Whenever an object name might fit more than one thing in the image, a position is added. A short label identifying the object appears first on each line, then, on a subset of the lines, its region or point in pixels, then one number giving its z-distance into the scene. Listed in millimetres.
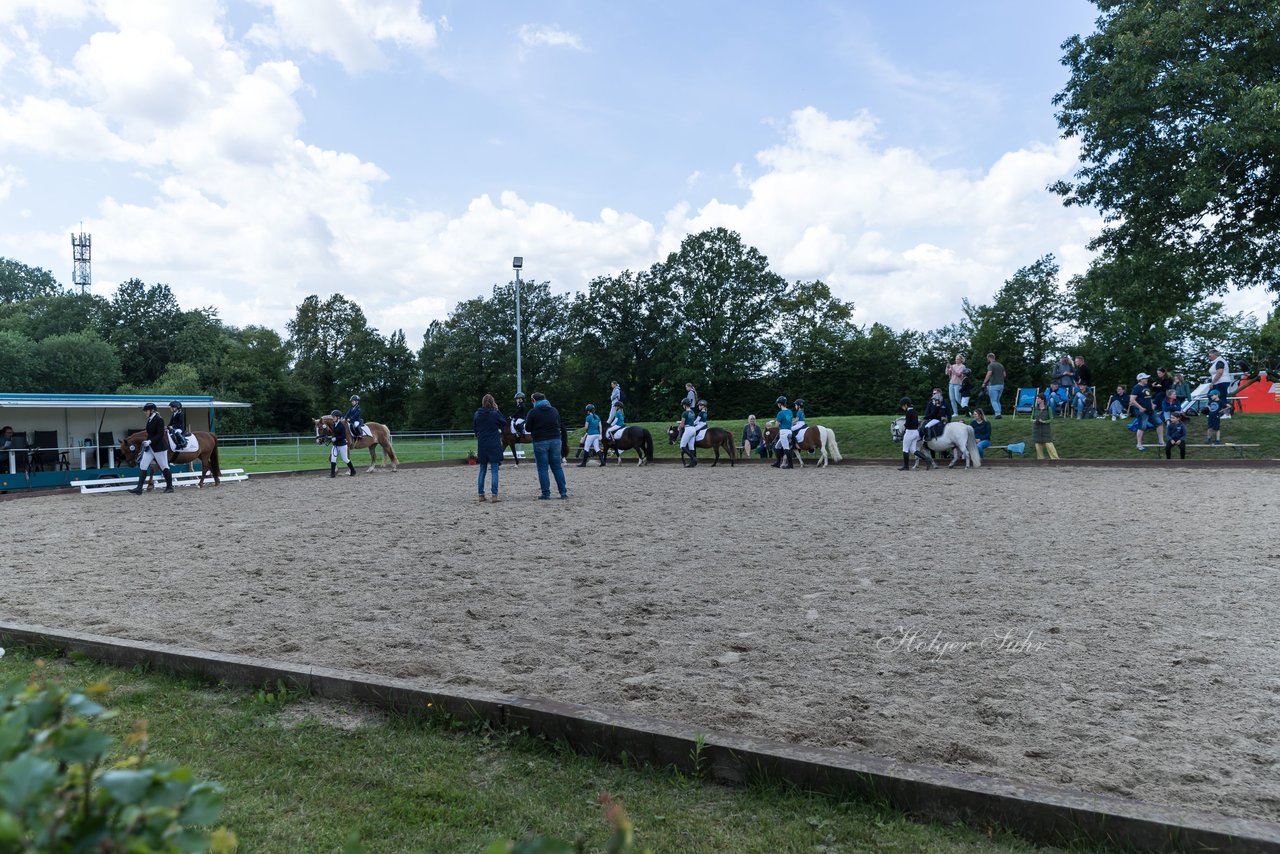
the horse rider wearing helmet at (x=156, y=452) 17828
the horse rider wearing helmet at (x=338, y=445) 22234
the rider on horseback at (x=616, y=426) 25562
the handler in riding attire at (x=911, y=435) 20938
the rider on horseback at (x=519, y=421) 24125
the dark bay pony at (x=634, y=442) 25344
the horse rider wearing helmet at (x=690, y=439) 24766
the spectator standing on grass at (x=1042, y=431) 21125
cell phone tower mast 87625
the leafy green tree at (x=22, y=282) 90125
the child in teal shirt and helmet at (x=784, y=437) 23500
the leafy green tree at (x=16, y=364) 54375
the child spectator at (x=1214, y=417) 20016
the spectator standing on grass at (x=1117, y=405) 27916
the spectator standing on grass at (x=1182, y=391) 23570
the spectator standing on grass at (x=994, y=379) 23047
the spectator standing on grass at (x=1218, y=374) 19344
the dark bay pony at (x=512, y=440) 23517
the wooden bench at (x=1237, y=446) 19562
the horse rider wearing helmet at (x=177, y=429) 18828
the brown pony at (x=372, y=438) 24156
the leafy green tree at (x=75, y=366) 56625
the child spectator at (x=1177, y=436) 19531
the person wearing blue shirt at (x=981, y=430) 22016
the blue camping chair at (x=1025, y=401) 31672
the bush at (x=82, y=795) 1106
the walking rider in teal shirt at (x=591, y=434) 25891
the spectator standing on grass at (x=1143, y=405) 21000
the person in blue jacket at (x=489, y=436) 15266
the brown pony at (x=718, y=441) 24828
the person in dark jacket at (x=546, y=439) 15336
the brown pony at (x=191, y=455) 19594
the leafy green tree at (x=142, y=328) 68125
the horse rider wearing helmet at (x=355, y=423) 23966
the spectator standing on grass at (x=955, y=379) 23141
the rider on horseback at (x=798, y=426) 23844
